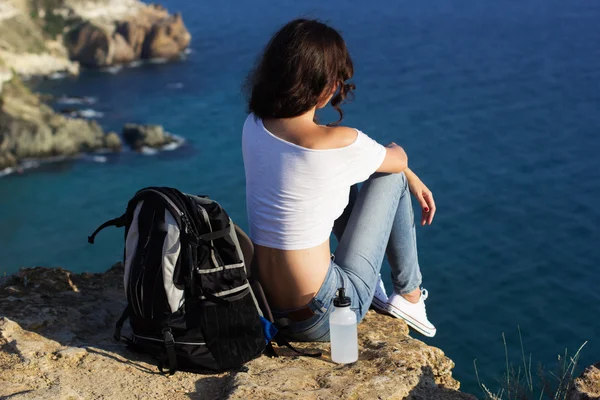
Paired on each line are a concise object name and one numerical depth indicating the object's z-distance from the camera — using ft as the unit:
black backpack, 10.97
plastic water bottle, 11.87
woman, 11.35
